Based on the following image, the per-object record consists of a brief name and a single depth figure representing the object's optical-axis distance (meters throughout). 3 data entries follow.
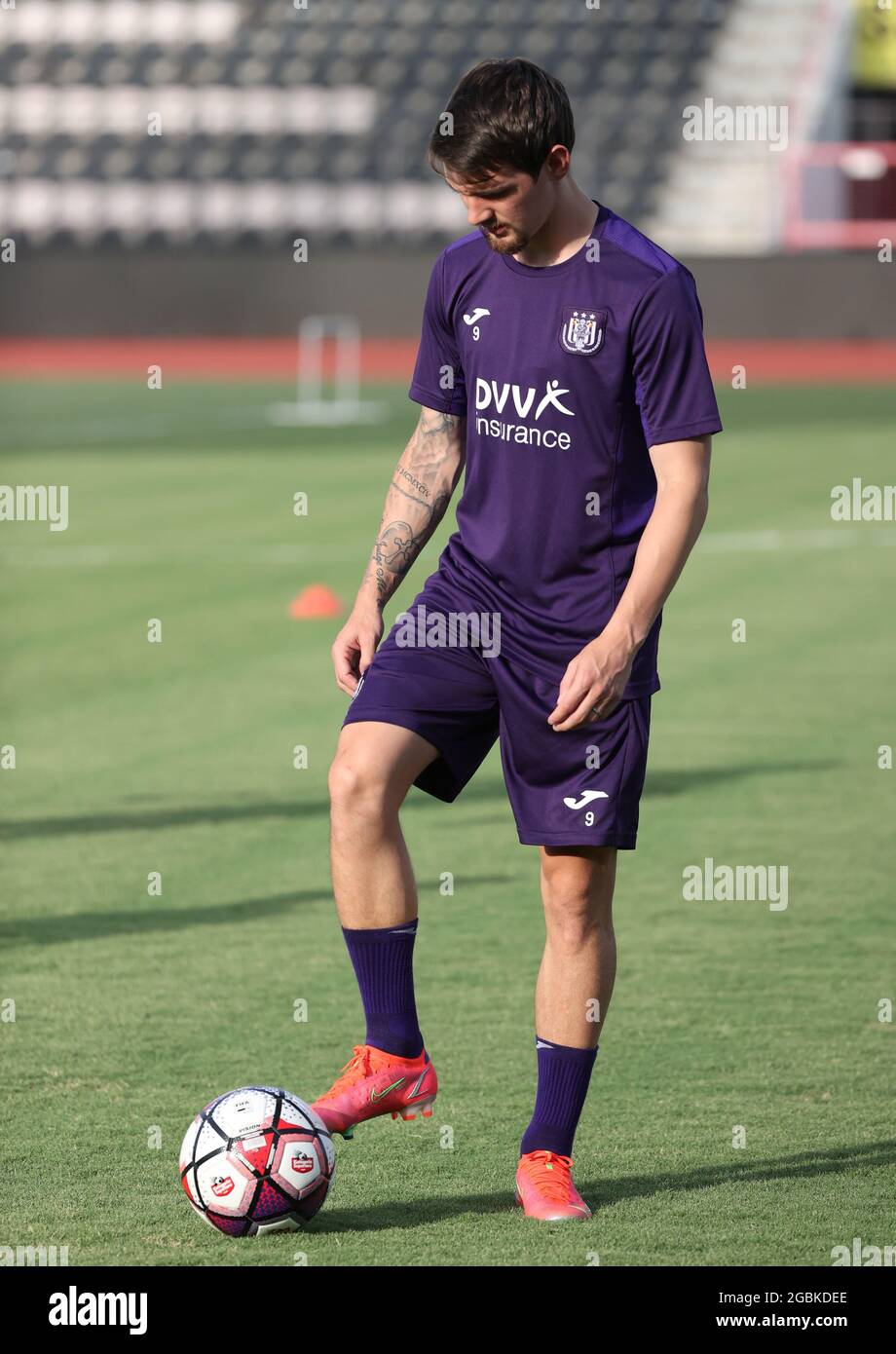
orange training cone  23.83
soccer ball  7.60
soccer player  7.50
